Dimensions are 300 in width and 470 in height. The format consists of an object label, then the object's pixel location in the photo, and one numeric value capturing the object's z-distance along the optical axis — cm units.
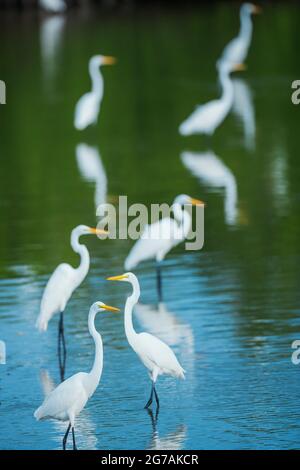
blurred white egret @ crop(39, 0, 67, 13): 4059
